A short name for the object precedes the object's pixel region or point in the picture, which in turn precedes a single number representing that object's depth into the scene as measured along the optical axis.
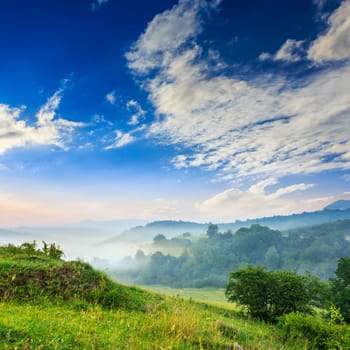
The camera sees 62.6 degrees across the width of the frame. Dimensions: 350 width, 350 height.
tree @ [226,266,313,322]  17.36
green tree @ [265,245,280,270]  170.25
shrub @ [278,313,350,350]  9.32
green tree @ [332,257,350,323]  22.18
